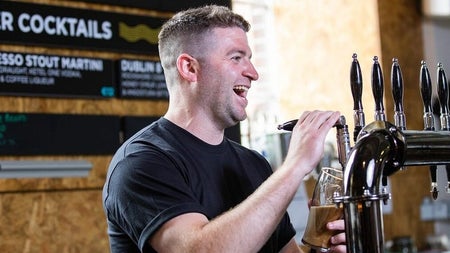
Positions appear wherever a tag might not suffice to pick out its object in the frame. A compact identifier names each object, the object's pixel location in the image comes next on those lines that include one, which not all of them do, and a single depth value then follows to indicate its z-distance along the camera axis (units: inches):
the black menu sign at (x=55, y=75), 136.7
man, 59.7
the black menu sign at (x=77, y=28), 137.8
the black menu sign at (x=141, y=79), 150.6
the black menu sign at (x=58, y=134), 135.1
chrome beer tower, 38.2
